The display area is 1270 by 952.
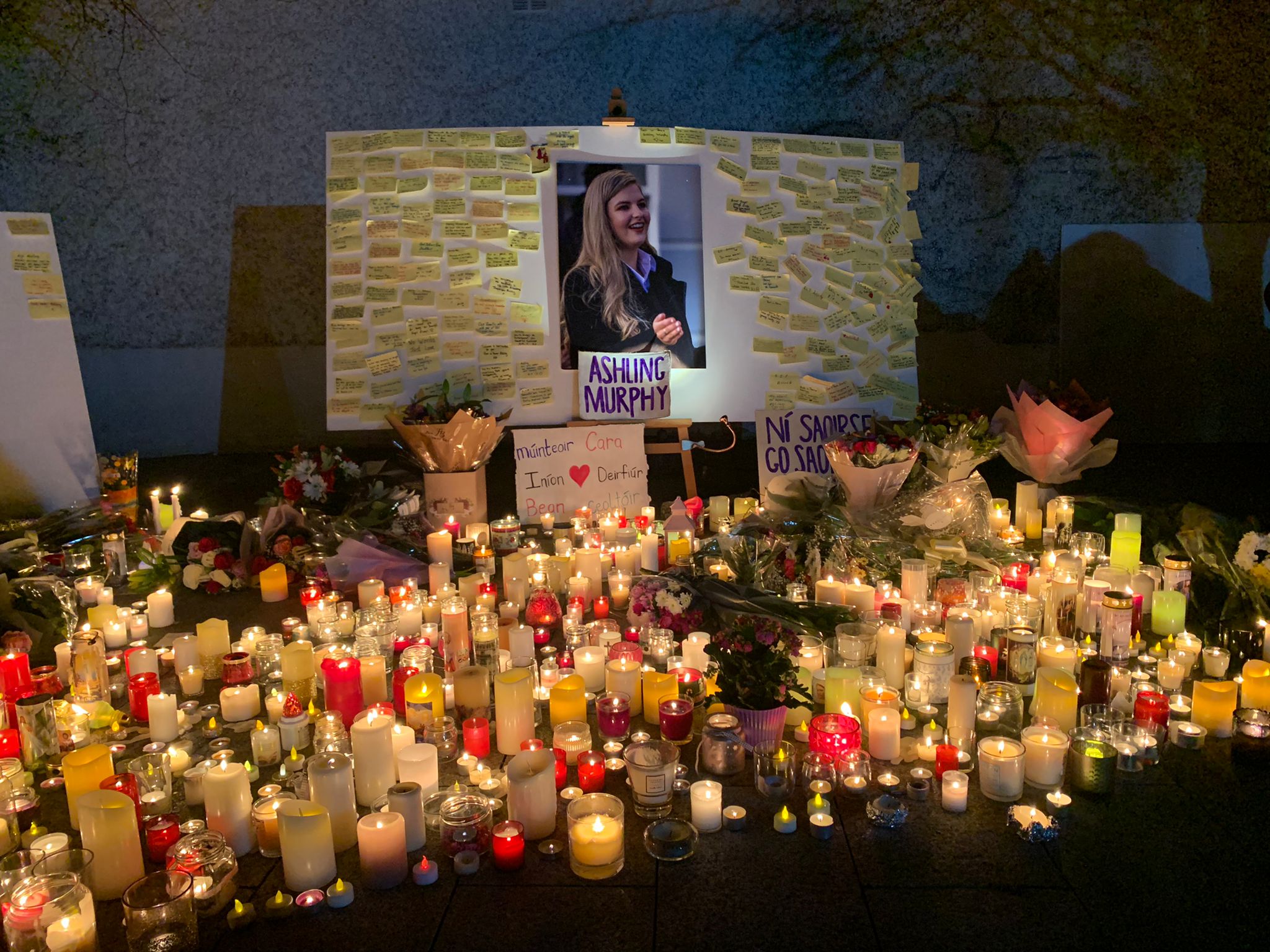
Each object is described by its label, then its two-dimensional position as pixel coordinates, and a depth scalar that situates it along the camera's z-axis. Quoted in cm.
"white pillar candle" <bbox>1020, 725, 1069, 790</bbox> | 237
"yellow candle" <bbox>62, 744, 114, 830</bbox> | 221
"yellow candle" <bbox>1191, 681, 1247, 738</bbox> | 261
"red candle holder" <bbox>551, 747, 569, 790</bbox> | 242
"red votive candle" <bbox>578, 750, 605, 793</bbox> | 238
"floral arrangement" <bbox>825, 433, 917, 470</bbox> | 402
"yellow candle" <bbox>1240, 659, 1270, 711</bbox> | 269
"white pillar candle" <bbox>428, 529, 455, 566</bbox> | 409
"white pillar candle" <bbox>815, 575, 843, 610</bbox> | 340
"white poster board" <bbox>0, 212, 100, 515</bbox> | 478
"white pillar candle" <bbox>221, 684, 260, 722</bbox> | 284
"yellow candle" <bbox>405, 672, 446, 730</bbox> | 265
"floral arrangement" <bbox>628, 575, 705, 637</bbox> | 318
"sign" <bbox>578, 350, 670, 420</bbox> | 498
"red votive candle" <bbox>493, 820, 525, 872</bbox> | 208
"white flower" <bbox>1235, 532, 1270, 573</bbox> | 319
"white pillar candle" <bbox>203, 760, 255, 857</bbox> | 215
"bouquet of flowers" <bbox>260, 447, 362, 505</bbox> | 432
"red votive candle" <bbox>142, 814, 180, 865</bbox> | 214
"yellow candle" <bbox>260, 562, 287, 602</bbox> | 389
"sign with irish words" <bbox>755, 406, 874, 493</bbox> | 472
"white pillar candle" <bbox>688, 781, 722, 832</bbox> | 222
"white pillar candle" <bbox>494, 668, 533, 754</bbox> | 255
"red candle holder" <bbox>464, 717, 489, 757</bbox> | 259
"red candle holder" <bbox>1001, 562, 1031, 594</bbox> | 353
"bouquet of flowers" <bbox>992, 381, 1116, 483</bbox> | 462
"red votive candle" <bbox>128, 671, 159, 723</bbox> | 284
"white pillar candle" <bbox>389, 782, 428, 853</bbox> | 213
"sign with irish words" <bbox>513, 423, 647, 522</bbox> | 480
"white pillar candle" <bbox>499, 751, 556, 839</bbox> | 217
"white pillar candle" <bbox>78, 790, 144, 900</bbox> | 199
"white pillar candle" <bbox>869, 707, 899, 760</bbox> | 252
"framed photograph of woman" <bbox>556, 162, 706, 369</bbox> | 502
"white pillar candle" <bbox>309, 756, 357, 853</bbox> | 216
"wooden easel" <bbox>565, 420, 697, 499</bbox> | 494
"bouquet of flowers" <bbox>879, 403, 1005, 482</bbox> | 439
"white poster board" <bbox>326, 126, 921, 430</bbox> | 496
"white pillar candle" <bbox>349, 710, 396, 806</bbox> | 232
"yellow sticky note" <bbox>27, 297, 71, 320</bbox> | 482
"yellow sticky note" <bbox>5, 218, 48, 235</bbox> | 476
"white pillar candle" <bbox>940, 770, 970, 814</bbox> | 230
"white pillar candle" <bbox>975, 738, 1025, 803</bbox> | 231
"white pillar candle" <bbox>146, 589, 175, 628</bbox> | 364
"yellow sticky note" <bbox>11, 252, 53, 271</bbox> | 479
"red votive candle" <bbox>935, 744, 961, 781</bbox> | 246
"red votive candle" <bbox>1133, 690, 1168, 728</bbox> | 259
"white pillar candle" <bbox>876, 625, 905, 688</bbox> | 293
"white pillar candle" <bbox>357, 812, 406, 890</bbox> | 202
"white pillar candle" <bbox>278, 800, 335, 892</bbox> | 200
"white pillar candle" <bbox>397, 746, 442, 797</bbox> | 233
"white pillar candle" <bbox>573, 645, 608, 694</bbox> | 296
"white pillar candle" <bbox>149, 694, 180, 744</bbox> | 269
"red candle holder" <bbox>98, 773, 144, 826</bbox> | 218
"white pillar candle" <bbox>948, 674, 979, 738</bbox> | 253
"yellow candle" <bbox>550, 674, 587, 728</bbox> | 265
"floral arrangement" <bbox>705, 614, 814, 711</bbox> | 251
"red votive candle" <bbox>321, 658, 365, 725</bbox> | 271
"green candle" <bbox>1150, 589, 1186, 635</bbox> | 327
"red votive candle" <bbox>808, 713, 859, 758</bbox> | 246
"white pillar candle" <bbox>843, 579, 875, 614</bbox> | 334
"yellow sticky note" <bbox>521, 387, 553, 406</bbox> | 502
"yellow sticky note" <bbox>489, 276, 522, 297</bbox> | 502
